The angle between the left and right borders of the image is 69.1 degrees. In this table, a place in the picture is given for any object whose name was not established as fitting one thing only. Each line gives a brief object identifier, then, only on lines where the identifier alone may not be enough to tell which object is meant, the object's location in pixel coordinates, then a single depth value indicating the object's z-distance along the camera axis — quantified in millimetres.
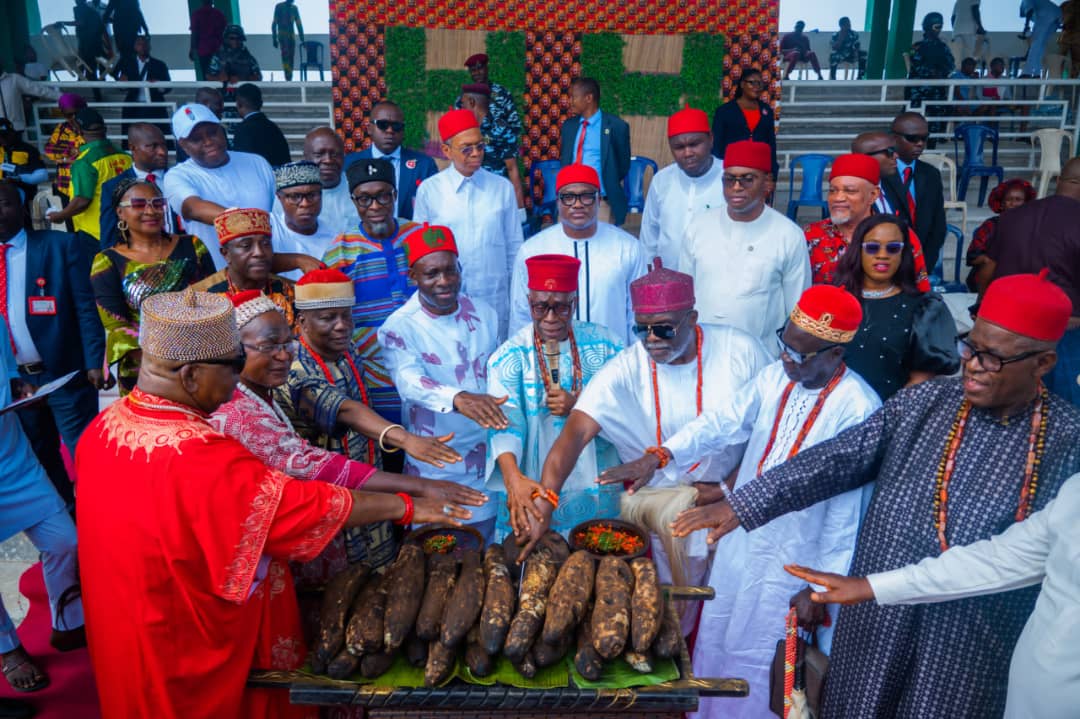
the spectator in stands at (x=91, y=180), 7387
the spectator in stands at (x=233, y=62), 12211
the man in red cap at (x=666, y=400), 3547
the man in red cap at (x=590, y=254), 4906
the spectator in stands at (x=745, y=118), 7711
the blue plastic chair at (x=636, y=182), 10195
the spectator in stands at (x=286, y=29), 14906
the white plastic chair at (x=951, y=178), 10632
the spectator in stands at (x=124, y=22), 13555
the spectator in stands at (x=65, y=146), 9297
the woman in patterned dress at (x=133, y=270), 4348
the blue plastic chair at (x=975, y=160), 12000
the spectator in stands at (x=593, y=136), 7895
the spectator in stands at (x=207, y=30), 12891
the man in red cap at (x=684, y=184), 5793
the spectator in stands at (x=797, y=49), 15781
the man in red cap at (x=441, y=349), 4020
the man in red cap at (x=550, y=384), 3711
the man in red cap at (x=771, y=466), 3115
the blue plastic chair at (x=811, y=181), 10438
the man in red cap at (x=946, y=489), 2477
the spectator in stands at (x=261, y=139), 7535
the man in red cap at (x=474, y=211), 5730
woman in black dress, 3809
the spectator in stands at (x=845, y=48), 17844
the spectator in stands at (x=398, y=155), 6168
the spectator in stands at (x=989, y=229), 6088
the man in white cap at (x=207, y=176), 5574
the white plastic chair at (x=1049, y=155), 12055
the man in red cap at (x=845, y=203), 4898
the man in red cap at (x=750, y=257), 4777
